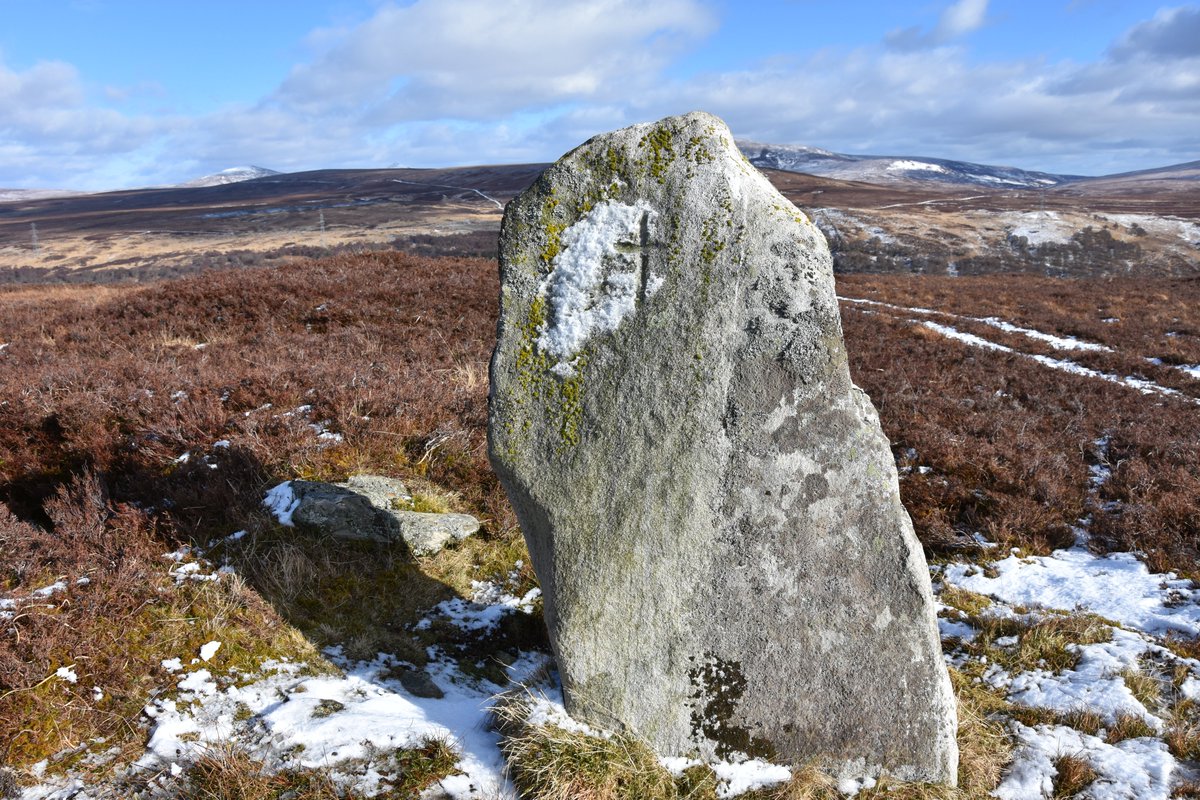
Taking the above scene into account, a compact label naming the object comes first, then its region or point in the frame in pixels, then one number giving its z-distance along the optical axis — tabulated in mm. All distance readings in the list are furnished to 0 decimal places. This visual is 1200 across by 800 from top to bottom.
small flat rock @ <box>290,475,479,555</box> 5402
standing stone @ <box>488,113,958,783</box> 3490
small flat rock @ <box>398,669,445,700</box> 4184
